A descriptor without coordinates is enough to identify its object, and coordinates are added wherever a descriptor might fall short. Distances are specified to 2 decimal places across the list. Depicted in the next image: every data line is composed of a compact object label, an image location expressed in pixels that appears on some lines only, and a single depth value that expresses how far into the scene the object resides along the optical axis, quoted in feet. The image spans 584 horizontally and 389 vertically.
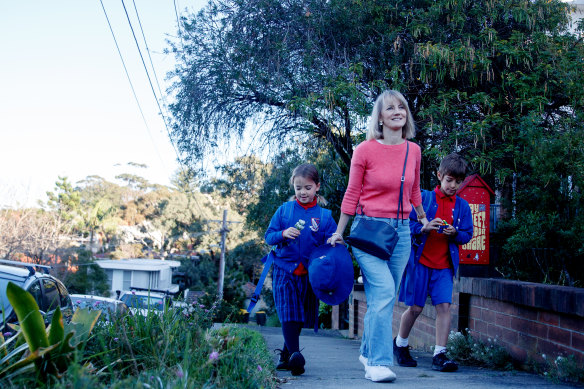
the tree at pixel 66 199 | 127.78
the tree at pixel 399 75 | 31.12
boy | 14.69
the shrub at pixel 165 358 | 8.35
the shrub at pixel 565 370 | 12.09
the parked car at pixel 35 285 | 21.07
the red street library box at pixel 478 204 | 19.90
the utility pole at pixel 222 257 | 101.36
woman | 12.19
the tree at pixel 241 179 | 42.83
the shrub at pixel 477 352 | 15.14
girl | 13.78
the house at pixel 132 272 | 115.55
